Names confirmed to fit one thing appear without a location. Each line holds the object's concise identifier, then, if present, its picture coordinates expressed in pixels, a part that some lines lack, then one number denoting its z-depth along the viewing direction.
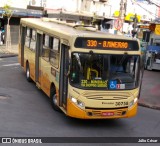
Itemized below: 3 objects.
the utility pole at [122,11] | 22.14
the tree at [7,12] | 26.27
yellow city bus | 9.48
